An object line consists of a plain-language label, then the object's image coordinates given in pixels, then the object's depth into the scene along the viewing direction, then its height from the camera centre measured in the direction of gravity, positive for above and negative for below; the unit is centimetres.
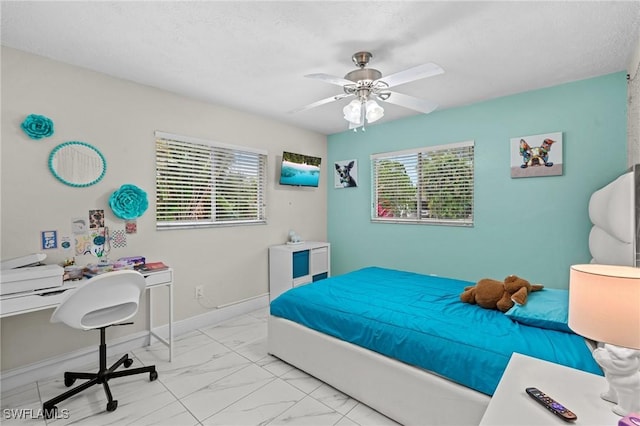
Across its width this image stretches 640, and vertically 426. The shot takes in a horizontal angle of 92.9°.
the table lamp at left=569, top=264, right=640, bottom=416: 91 -35
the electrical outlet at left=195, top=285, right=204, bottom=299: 334 -88
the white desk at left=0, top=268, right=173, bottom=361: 190 -56
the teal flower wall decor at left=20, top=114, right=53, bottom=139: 229 +66
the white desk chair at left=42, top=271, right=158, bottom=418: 196 -66
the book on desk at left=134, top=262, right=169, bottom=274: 262 -49
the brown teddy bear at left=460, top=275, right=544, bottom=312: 205 -59
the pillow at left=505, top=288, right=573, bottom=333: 175 -62
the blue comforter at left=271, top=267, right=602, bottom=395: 156 -72
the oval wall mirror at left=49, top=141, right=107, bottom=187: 246 +41
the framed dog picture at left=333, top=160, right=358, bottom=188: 457 +56
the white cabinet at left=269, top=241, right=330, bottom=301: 390 -73
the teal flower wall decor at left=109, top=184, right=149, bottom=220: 272 +9
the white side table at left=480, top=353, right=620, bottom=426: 99 -68
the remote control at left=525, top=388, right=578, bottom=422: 98 -66
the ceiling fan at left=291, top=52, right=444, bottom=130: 229 +93
